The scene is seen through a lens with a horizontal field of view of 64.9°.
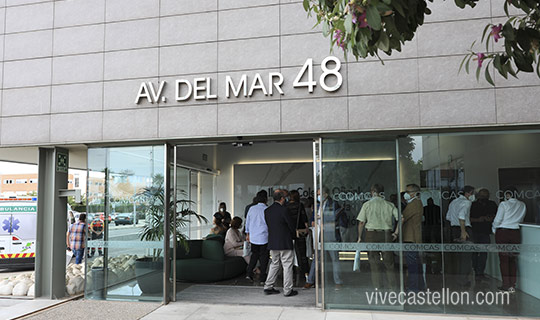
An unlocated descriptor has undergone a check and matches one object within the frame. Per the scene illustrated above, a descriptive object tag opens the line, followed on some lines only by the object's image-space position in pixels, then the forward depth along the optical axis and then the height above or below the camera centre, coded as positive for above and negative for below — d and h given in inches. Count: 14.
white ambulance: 398.9 -39.1
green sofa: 312.2 -55.2
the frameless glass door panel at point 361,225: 235.9 -21.1
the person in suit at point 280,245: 269.1 -36.3
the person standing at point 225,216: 414.9 -28.4
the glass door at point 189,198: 273.7 -8.5
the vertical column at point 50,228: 275.6 -25.0
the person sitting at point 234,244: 343.6 -44.7
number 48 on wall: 236.1 +63.2
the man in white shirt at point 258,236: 313.9 -35.1
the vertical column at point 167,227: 259.8 -23.4
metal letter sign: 238.1 +60.4
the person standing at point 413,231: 231.3 -24.1
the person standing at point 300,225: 311.6 -26.9
